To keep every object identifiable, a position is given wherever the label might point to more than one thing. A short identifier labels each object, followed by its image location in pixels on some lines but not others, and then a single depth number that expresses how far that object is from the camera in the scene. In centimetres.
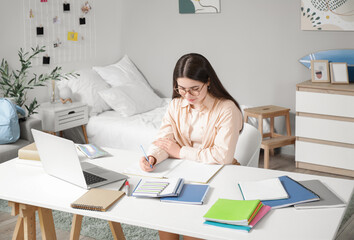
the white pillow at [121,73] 483
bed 409
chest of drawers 377
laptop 189
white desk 154
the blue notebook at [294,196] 173
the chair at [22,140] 345
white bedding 402
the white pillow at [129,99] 447
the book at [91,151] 238
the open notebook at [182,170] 205
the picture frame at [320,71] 399
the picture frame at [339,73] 388
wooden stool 407
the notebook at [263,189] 179
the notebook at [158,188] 183
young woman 225
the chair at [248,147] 253
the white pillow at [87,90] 451
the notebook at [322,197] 172
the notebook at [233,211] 157
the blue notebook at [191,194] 179
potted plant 390
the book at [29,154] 230
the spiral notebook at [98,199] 175
